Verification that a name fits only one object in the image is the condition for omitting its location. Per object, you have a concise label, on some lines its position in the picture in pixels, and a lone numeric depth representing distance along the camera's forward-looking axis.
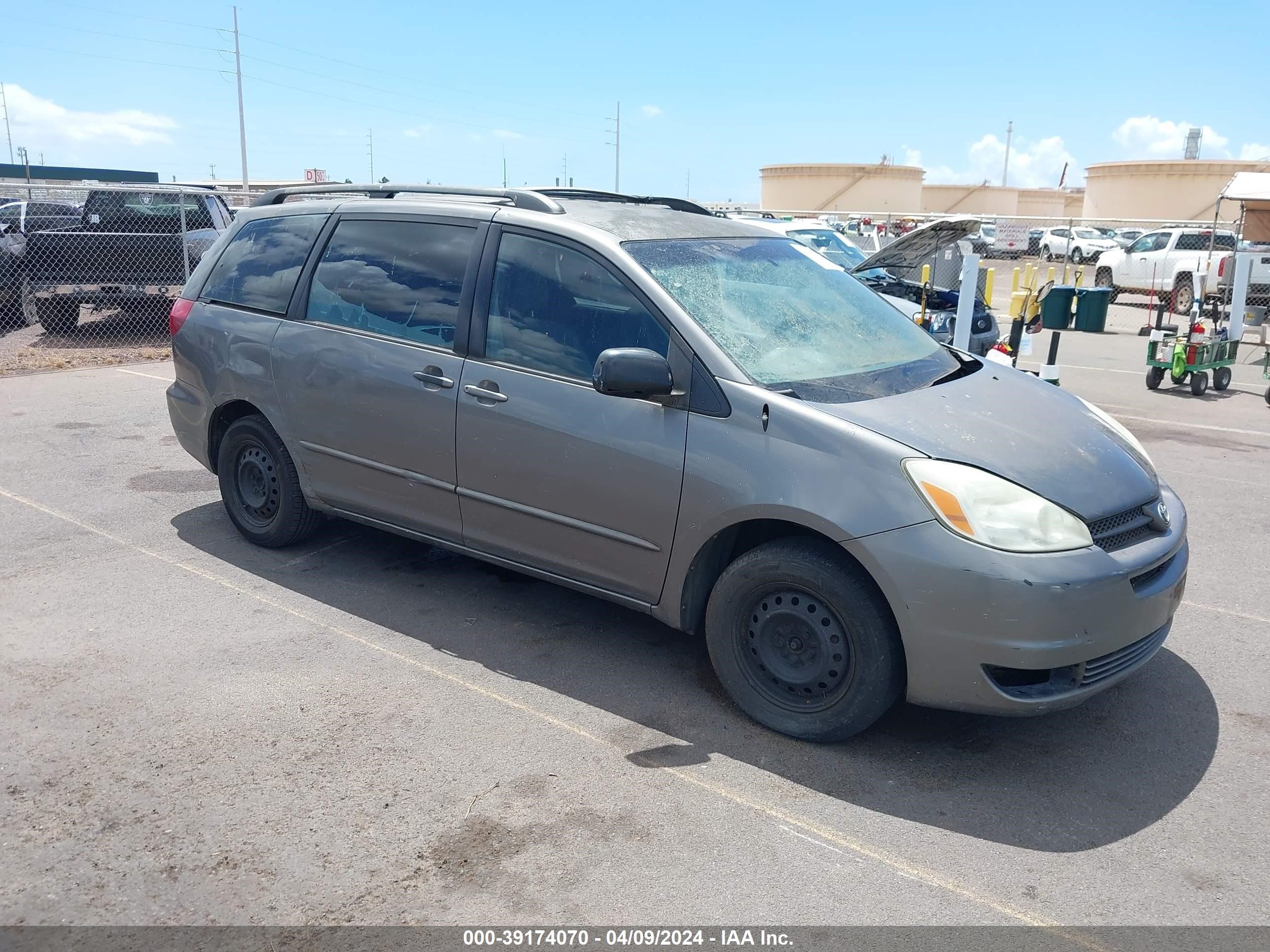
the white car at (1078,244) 35.16
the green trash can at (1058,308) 17.34
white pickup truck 21.81
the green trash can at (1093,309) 17.91
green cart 11.49
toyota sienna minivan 3.45
